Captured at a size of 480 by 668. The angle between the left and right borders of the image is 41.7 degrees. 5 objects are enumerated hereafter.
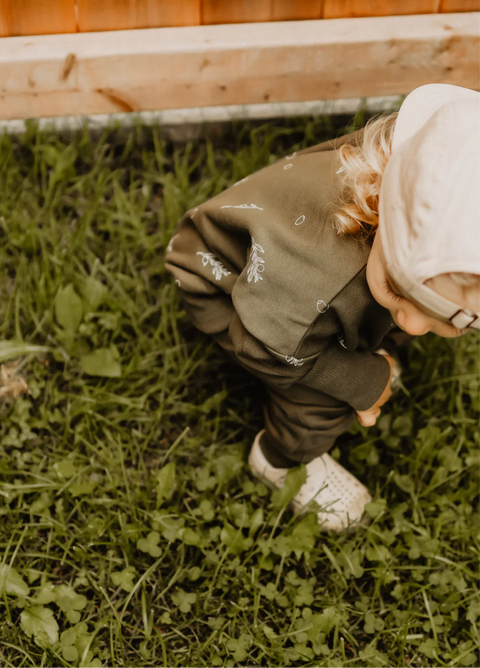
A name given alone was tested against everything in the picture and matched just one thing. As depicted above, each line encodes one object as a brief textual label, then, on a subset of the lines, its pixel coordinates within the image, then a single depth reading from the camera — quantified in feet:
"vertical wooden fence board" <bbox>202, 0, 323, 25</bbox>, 5.52
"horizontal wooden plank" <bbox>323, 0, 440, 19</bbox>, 5.65
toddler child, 2.90
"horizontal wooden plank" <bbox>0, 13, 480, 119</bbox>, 5.47
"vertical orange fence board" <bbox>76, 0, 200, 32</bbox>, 5.40
